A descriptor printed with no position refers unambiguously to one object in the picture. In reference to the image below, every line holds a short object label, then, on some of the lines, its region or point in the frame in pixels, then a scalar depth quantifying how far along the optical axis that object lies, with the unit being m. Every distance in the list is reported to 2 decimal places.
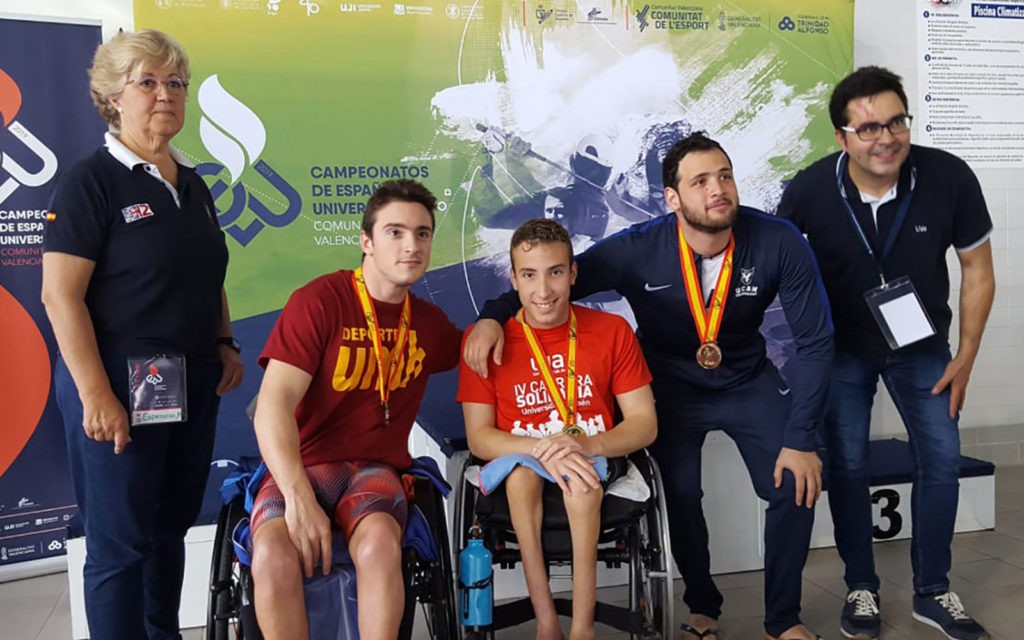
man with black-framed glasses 2.59
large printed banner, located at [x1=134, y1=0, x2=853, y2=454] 3.40
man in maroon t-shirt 1.83
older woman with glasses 1.88
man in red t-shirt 2.35
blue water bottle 2.16
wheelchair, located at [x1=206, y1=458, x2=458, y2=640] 1.86
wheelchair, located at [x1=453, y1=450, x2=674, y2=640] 2.23
